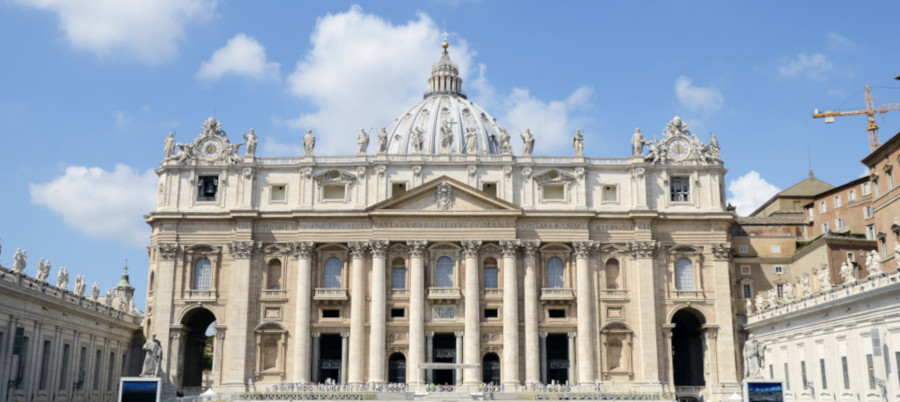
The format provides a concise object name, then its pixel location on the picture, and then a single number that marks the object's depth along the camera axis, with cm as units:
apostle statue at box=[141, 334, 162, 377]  6494
